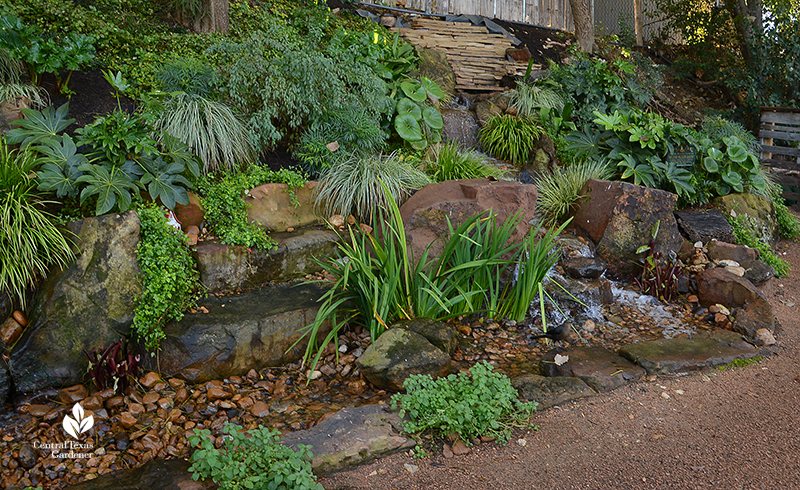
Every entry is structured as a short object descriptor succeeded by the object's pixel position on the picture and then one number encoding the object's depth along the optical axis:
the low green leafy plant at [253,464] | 2.05
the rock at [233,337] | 3.16
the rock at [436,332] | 3.22
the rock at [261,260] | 3.62
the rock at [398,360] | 2.97
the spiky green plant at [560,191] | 5.11
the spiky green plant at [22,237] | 2.99
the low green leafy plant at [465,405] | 2.54
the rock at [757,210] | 5.73
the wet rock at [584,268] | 4.36
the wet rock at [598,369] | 3.07
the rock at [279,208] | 4.12
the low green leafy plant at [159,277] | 3.18
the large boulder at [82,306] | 2.98
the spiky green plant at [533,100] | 6.63
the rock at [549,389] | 2.86
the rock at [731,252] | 4.78
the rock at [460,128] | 6.29
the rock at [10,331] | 3.00
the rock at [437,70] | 7.14
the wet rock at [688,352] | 3.26
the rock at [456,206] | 3.97
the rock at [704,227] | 5.23
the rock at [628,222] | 4.64
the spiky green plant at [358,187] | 4.39
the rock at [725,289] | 4.11
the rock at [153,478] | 2.20
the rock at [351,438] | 2.38
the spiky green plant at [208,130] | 4.16
